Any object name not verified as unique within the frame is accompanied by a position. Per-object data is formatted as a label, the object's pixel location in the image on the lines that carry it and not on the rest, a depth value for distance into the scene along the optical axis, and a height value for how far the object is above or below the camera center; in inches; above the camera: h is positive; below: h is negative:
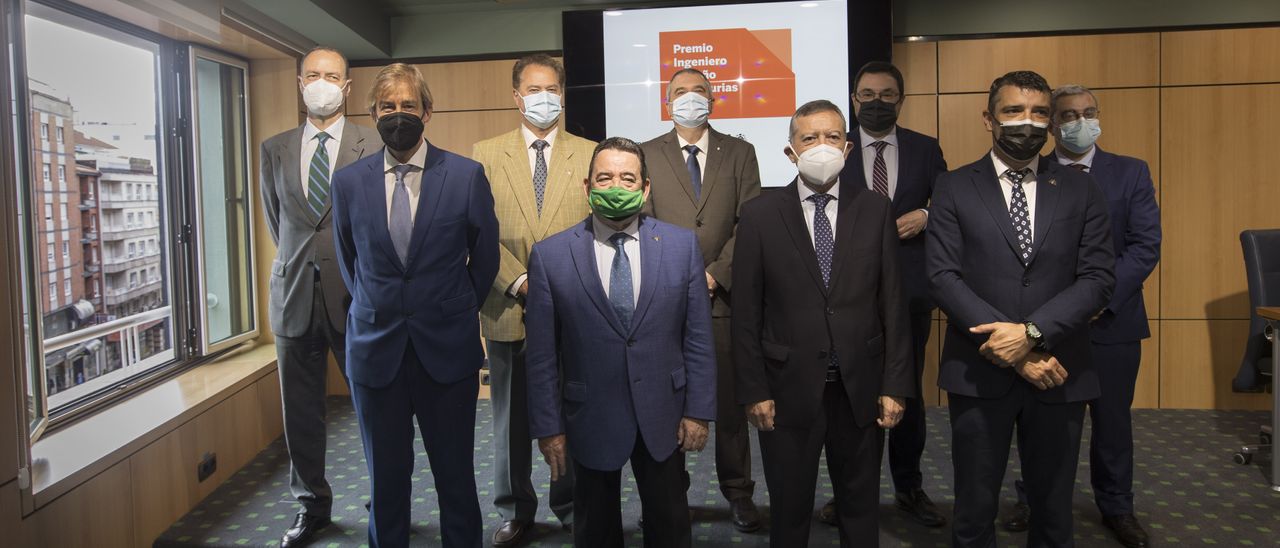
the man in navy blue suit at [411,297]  98.0 -7.2
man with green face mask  89.7 -13.1
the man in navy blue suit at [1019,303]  95.4 -9.3
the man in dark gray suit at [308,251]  120.7 -1.8
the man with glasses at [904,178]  121.5 +7.0
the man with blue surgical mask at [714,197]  119.0 +4.7
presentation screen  202.8 +40.8
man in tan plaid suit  116.1 +2.2
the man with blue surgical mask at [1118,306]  116.4 -12.0
